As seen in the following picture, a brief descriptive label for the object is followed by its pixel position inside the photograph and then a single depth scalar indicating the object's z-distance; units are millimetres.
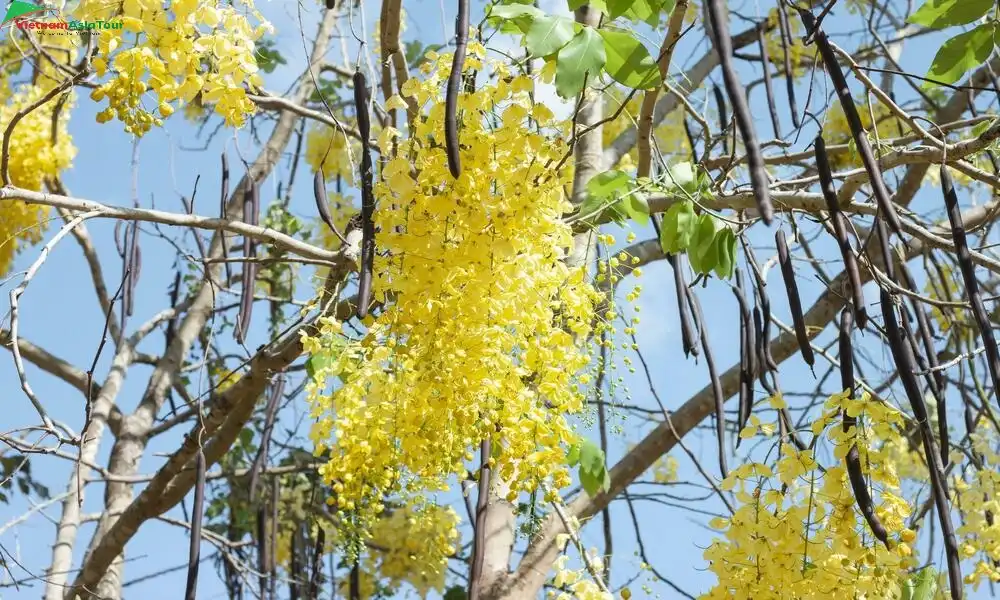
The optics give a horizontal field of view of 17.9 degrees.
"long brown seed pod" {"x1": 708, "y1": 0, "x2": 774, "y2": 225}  4488
